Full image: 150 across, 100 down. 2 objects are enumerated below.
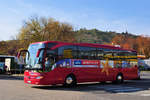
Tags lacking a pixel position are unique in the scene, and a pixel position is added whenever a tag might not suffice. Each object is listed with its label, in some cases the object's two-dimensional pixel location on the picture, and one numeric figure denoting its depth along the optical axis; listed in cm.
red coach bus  1392
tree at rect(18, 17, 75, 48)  4553
